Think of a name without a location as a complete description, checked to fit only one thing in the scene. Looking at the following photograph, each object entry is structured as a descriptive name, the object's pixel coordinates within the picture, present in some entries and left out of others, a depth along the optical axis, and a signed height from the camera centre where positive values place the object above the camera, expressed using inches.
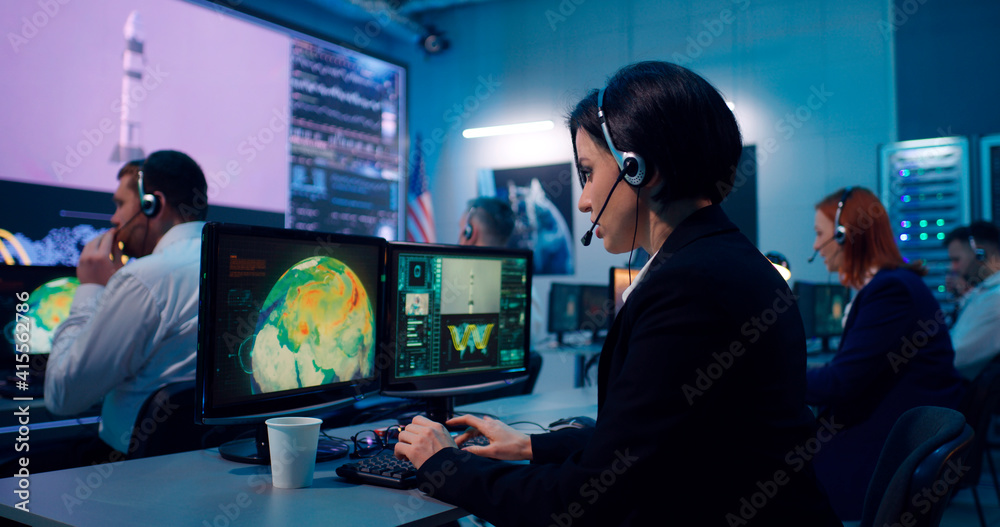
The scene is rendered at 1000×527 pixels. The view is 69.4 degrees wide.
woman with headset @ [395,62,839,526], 36.8 -3.8
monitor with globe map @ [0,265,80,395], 103.0 -3.3
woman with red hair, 88.0 -10.1
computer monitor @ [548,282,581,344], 208.2 -4.7
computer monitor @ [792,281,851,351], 186.2 -3.2
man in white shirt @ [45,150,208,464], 71.8 -4.8
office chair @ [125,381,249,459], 63.3 -12.0
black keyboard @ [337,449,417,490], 51.3 -13.2
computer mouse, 73.1 -13.3
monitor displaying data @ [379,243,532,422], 72.5 -3.2
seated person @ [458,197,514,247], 149.9 +14.4
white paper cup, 50.4 -11.3
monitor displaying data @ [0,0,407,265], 136.6 +39.8
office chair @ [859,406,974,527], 40.0 -10.2
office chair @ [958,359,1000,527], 107.0 -15.5
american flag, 259.3 +29.9
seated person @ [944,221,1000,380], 145.8 -6.3
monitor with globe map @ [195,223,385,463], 53.2 -2.9
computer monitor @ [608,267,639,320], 120.0 +1.7
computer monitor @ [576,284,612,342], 209.9 -4.8
